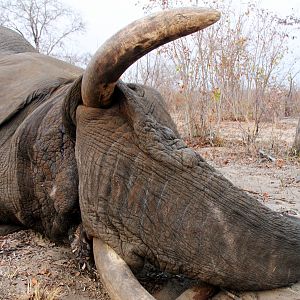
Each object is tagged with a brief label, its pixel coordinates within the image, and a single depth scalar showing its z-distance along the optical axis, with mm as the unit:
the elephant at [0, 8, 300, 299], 1870
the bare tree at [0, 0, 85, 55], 20281
